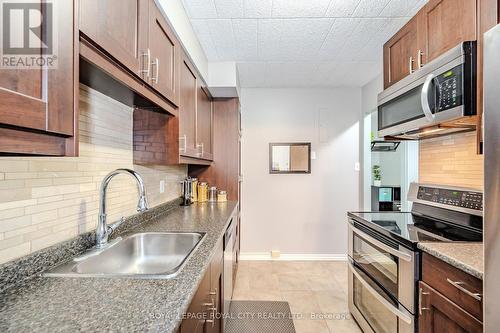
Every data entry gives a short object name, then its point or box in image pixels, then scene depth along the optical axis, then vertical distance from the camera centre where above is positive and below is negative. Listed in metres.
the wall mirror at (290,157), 3.71 +0.13
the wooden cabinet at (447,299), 1.03 -0.57
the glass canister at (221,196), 3.03 -0.34
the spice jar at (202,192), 3.03 -0.29
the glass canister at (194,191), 3.00 -0.28
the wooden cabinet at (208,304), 0.94 -0.59
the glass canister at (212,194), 3.08 -0.32
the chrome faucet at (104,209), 1.23 -0.20
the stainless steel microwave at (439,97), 1.32 +0.39
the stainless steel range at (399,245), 1.43 -0.47
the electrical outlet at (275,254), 3.66 -1.19
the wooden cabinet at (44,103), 0.57 +0.14
